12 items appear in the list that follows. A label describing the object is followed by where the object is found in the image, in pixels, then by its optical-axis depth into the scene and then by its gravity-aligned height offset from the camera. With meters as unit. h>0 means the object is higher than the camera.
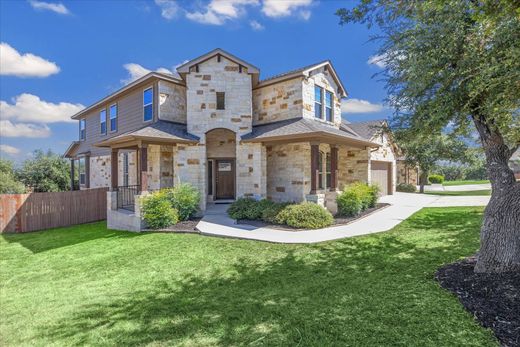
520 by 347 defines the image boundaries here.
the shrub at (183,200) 10.93 -1.12
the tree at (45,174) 24.75 -0.04
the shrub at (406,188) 22.75 -1.37
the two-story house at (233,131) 11.91 +2.01
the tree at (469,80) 4.25 +1.65
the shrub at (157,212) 10.17 -1.52
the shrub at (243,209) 10.92 -1.53
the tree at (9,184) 20.81 -0.88
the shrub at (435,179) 33.47 -0.86
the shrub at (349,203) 11.26 -1.33
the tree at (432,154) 20.91 +1.52
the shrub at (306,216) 9.47 -1.62
